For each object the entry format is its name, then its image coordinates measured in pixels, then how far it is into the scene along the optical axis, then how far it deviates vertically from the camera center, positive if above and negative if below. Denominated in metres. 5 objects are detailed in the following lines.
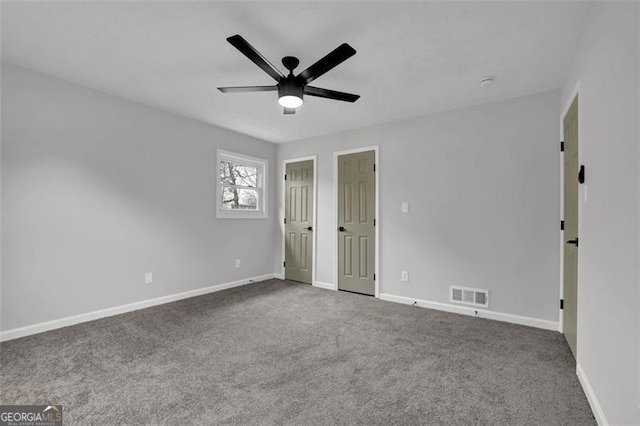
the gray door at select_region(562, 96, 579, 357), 2.32 -0.14
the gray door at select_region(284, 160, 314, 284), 4.90 -0.20
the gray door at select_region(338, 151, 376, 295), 4.24 -0.18
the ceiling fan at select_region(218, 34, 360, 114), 1.92 +1.00
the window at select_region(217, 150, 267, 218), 4.57 +0.38
